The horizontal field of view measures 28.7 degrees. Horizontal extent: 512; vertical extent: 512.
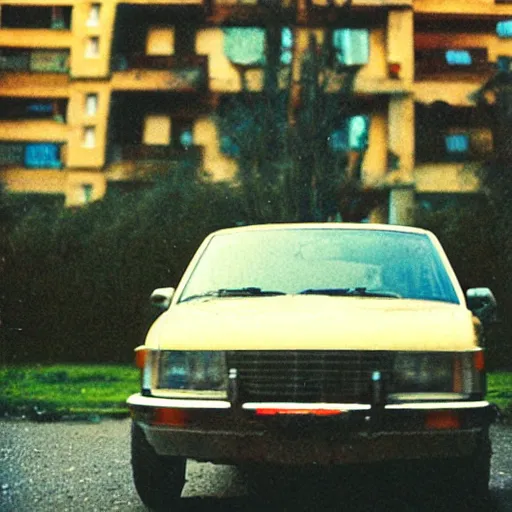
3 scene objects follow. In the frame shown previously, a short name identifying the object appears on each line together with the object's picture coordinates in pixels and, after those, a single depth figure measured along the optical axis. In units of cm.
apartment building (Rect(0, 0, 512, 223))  2236
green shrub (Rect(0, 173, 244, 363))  1812
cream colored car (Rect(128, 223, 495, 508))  425
